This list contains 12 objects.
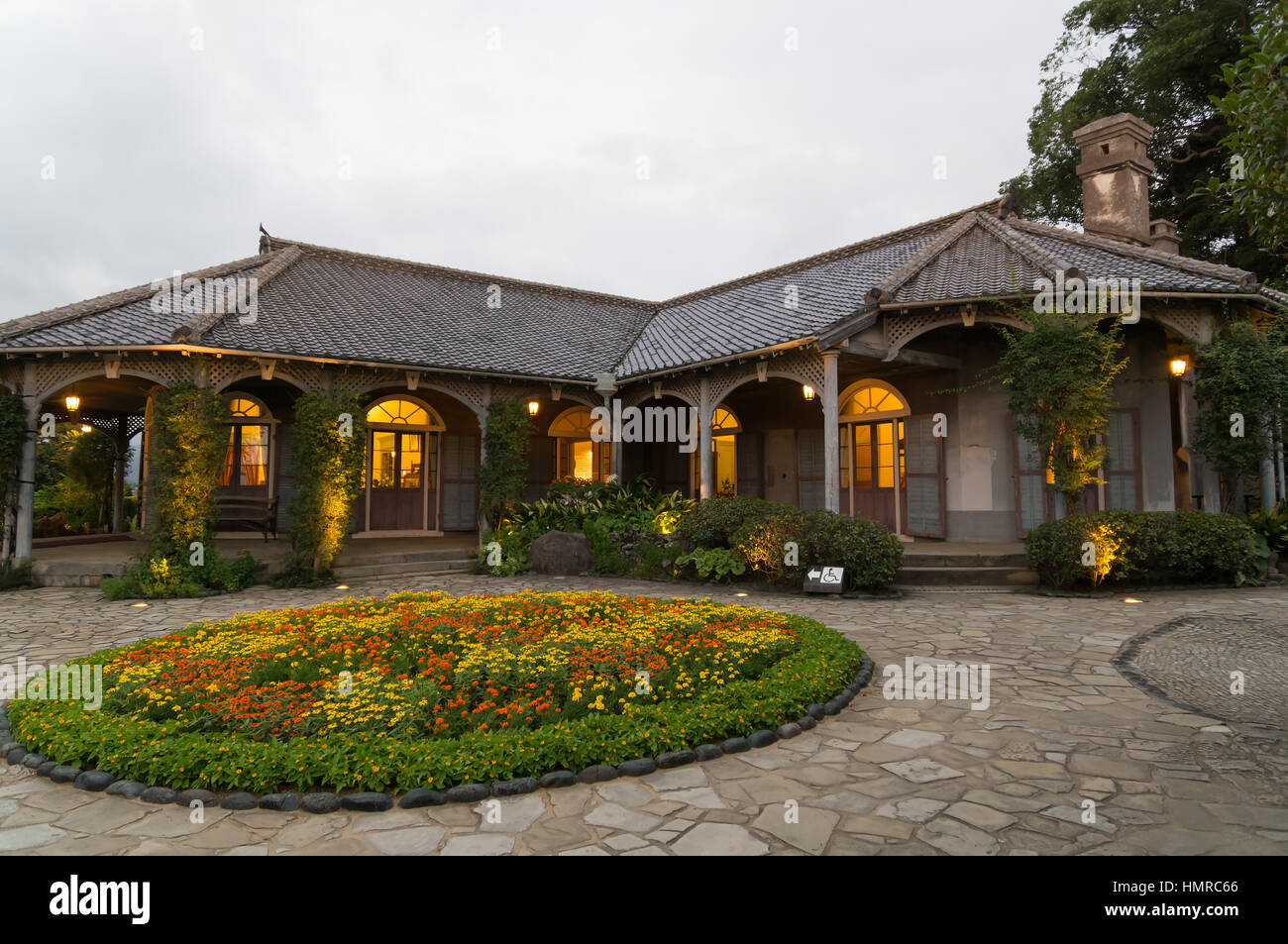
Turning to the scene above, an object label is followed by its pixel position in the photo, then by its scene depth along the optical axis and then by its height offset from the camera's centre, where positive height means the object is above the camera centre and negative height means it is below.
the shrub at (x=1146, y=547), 8.44 -0.70
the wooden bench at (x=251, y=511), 11.53 -0.26
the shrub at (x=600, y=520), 11.13 -0.44
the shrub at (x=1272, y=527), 9.04 -0.49
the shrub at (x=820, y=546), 8.76 -0.71
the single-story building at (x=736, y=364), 9.93 +2.16
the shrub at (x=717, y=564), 9.80 -1.02
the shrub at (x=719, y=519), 10.00 -0.38
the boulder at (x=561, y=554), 11.03 -0.98
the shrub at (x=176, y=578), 8.91 -1.11
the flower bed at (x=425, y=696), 3.19 -1.22
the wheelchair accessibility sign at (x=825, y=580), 8.67 -1.14
